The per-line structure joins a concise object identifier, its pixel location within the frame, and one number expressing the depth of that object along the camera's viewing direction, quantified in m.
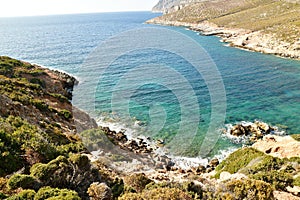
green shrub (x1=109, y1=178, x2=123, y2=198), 13.11
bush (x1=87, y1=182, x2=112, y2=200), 11.90
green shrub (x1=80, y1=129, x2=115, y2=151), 22.97
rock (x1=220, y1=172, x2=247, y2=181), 15.44
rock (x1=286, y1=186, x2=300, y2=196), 13.37
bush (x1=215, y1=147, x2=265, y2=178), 19.32
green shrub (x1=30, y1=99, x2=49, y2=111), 27.02
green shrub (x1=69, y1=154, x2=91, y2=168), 14.09
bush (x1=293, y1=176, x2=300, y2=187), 14.05
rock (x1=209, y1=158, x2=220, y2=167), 23.47
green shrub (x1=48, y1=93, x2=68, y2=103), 34.44
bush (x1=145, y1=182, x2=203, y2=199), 12.55
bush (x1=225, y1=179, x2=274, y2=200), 11.23
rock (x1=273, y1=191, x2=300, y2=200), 12.80
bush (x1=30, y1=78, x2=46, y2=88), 38.43
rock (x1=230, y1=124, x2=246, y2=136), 28.42
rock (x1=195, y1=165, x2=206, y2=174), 22.67
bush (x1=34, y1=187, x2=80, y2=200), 10.23
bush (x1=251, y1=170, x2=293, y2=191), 13.86
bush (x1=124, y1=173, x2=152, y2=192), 14.47
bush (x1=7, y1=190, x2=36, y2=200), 10.06
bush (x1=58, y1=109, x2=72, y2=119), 29.33
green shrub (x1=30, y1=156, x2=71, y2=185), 12.43
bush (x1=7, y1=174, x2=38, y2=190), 11.47
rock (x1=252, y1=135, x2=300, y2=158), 18.96
